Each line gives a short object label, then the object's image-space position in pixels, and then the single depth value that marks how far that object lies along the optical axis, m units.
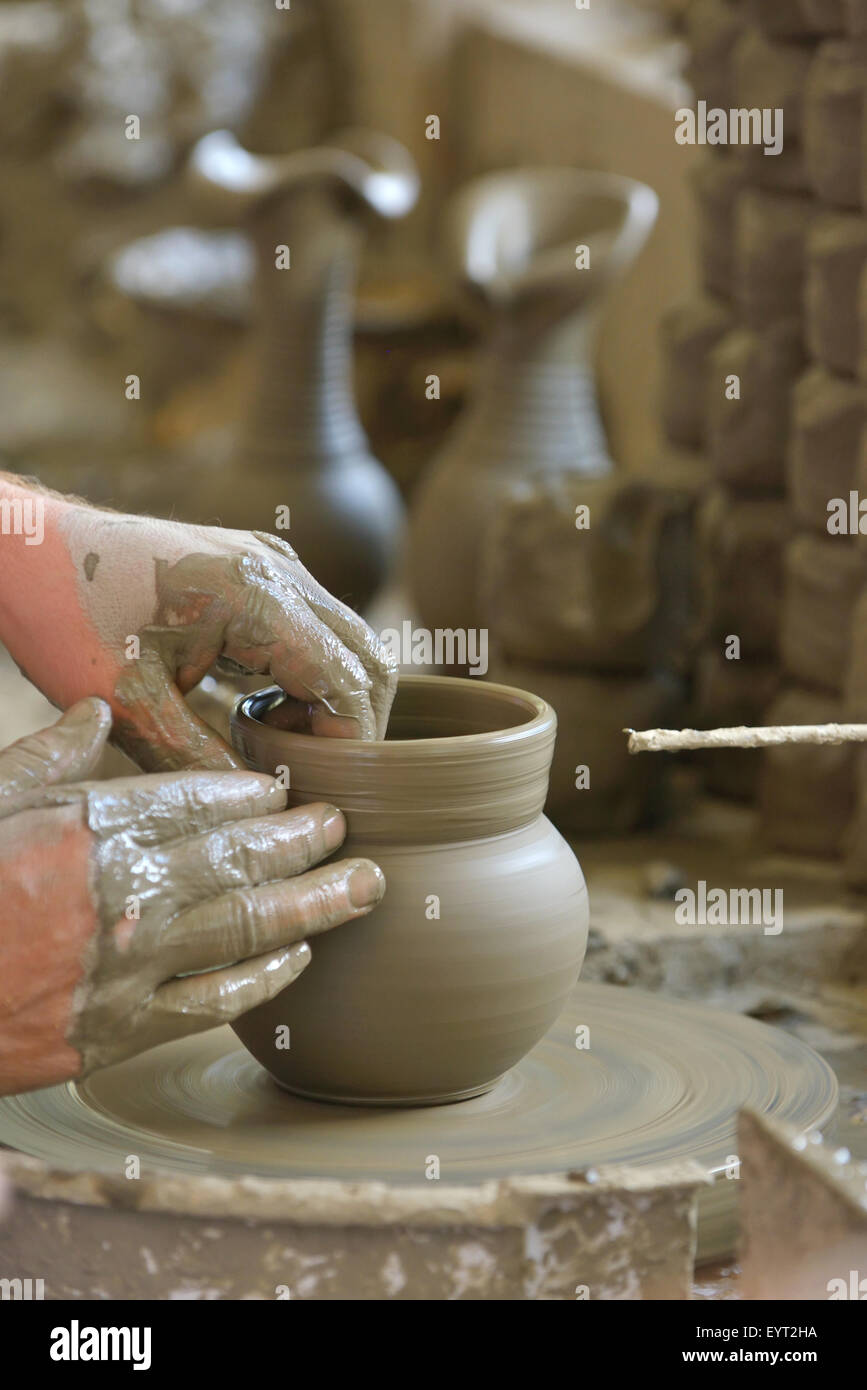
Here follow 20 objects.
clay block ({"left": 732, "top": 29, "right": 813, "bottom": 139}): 3.46
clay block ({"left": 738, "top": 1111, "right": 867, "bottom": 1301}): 1.60
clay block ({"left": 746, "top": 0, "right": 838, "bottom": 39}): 3.38
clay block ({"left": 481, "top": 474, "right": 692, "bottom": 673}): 3.64
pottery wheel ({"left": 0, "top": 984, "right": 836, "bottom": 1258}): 1.89
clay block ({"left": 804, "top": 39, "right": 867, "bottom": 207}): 3.09
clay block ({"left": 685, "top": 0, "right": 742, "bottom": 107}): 3.75
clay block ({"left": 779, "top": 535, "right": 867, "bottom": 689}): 3.31
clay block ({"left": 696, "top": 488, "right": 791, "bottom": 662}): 3.68
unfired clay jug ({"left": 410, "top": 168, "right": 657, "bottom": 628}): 4.22
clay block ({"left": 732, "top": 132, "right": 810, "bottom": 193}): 3.51
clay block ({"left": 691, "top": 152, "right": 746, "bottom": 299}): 3.83
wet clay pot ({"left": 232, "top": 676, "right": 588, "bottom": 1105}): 1.95
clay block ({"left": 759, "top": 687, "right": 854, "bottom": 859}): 3.41
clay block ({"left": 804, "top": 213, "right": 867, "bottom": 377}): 3.13
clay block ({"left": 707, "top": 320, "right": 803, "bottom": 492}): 3.60
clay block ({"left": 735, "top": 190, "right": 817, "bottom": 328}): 3.54
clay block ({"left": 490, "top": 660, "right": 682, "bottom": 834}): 3.63
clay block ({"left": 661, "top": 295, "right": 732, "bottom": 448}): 3.98
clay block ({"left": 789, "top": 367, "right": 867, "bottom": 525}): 3.20
